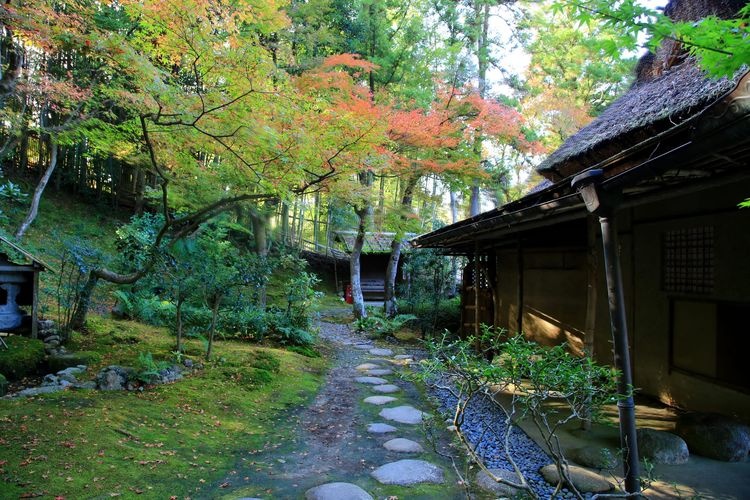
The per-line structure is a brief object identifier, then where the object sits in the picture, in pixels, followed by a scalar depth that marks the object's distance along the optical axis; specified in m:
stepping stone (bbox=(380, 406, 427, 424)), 5.44
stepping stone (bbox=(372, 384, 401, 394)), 6.88
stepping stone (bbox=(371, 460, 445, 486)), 3.71
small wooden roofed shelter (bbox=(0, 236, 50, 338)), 6.33
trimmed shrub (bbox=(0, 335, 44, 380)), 5.52
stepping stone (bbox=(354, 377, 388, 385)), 7.43
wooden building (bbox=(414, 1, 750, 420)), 3.25
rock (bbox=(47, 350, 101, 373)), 5.84
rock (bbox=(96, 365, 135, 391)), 5.08
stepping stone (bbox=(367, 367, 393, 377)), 8.02
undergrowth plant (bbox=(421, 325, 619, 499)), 2.39
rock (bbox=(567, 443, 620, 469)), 3.86
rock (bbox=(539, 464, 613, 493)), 3.41
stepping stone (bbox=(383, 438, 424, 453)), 4.43
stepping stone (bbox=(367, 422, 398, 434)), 5.02
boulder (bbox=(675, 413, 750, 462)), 3.96
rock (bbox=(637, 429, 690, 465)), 3.92
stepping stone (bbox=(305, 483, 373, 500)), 3.34
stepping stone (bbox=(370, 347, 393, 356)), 10.15
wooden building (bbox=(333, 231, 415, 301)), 23.16
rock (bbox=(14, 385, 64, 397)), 4.62
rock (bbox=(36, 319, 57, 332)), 6.88
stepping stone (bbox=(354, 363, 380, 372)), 8.48
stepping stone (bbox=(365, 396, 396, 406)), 6.19
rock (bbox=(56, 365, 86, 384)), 5.23
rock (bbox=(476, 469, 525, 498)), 3.42
